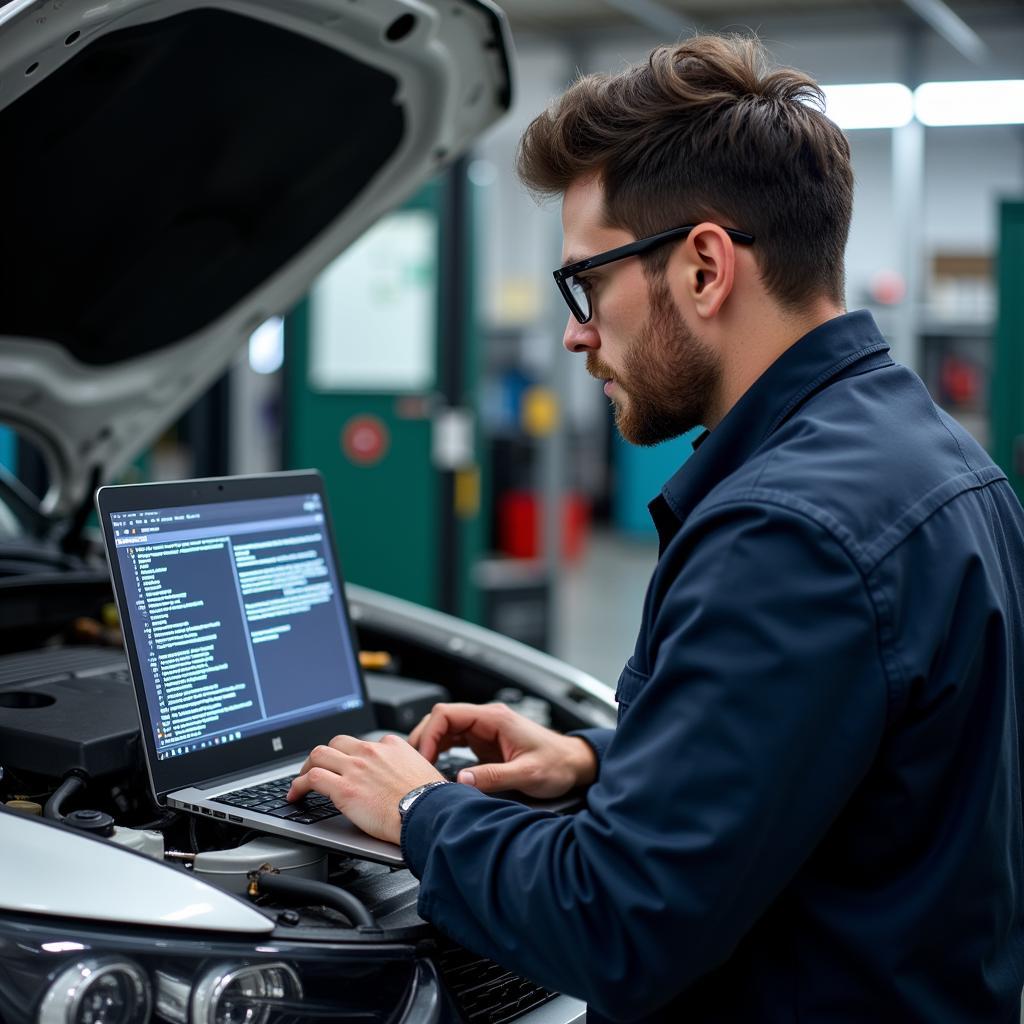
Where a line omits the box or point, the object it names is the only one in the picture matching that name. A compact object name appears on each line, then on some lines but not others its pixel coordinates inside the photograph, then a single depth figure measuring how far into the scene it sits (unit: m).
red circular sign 5.31
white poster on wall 5.20
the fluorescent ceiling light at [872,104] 9.46
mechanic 0.97
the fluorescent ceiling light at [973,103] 9.50
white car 1.11
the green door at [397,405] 5.19
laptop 1.39
